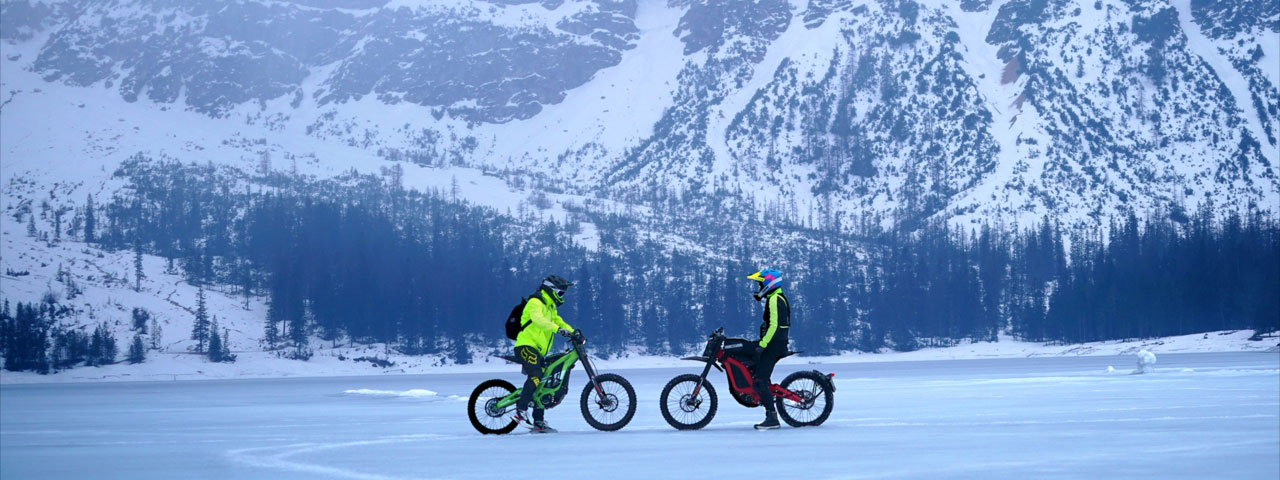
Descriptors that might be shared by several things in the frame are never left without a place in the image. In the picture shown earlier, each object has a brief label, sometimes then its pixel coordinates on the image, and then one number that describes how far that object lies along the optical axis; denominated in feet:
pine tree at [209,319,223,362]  549.54
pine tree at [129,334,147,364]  542.16
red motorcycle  86.43
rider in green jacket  82.43
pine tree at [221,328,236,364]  552.82
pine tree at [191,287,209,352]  574.93
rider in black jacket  85.51
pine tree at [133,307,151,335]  594.65
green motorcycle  84.53
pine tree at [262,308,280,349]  608.19
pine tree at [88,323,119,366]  532.32
